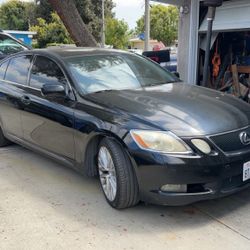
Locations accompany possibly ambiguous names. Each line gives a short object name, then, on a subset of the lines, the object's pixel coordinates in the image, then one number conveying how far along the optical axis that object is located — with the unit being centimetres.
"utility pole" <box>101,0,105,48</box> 2377
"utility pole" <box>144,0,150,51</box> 1149
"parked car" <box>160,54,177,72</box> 822
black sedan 243
